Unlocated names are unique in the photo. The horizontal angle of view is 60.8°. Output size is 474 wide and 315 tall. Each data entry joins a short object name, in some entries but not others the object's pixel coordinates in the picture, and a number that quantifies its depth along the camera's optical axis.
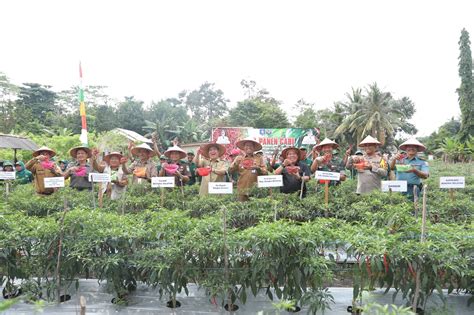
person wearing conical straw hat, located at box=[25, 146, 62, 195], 7.56
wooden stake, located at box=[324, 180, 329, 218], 5.98
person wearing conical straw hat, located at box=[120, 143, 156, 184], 7.61
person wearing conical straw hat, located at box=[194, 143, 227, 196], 7.44
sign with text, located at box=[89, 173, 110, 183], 6.36
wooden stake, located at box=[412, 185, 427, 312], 3.29
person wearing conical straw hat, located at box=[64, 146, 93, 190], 7.66
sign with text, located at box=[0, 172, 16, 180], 7.18
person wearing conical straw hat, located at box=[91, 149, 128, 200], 7.46
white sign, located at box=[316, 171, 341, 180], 6.18
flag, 10.85
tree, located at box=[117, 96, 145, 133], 46.22
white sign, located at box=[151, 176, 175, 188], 6.40
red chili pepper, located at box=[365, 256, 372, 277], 3.28
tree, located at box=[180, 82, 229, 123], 71.50
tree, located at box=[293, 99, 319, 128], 40.70
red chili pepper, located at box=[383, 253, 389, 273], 3.23
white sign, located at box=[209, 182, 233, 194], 6.16
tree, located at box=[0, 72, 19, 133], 30.84
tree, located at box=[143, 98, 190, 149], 38.90
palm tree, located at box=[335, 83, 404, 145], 33.59
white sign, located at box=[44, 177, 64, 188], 6.52
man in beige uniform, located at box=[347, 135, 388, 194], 6.88
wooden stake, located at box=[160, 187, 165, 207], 6.48
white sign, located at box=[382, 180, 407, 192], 5.98
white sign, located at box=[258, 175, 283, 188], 6.00
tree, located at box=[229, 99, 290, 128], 42.38
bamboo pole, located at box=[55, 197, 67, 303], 3.75
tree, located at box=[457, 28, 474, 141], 36.88
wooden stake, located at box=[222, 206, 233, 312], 3.47
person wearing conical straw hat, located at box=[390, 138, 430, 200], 6.60
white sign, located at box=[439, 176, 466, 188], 5.81
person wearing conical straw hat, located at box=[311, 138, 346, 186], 7.17
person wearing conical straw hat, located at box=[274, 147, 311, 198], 7.03
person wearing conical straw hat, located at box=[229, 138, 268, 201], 7.14
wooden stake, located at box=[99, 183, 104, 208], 6.39
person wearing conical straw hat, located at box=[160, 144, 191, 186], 7.54
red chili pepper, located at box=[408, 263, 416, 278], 3.26
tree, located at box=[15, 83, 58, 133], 43.38
